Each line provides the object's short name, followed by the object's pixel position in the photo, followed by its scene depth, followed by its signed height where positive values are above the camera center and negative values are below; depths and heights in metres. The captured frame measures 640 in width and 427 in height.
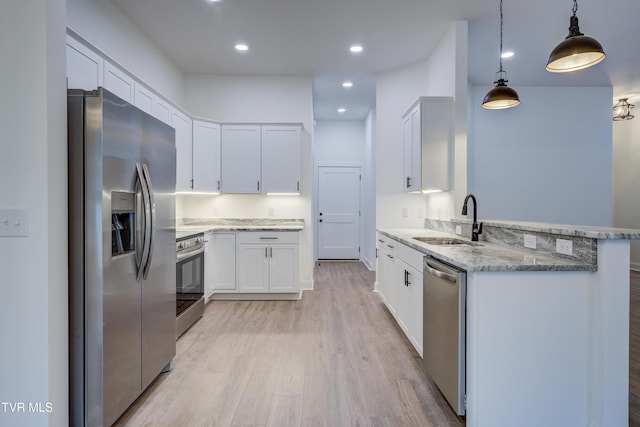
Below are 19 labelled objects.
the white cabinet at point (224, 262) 4.25 -0.70
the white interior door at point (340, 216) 7.58 -0.20
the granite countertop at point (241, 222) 4.77 -0.21
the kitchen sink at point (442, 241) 2.92 -0.30
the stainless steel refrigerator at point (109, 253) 1.67 -0.25
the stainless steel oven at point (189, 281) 3.10 -0.74
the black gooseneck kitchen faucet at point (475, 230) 2.77 -0.19
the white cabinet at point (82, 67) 2.20 +0.98
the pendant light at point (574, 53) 2.00 +0.98
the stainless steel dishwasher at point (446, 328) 1.78 -0.70
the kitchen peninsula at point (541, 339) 1.68 -0.66
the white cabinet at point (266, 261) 4.26 -0.68
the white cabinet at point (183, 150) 3.94 +0.70
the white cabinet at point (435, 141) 3.54 +0.71
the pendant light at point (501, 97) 2.99 +0.99
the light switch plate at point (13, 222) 1.51 -0.07
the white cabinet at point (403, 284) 2.58 -0.71
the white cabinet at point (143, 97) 3.10 +1.06
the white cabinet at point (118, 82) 2.63 +1.05
